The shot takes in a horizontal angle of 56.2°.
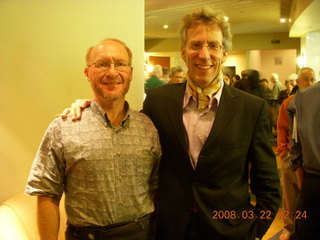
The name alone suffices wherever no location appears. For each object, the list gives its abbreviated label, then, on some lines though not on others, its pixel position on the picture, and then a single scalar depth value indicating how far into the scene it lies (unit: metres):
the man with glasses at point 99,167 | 1.27
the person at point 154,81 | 4.36
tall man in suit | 1.39
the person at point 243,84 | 5.15
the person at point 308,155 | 1.98
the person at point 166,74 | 6.33
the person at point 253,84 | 5.13
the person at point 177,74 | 4.45
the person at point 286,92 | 6.37
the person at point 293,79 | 6.54
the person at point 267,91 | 7.38
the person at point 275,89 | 7.75
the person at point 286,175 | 3.00
